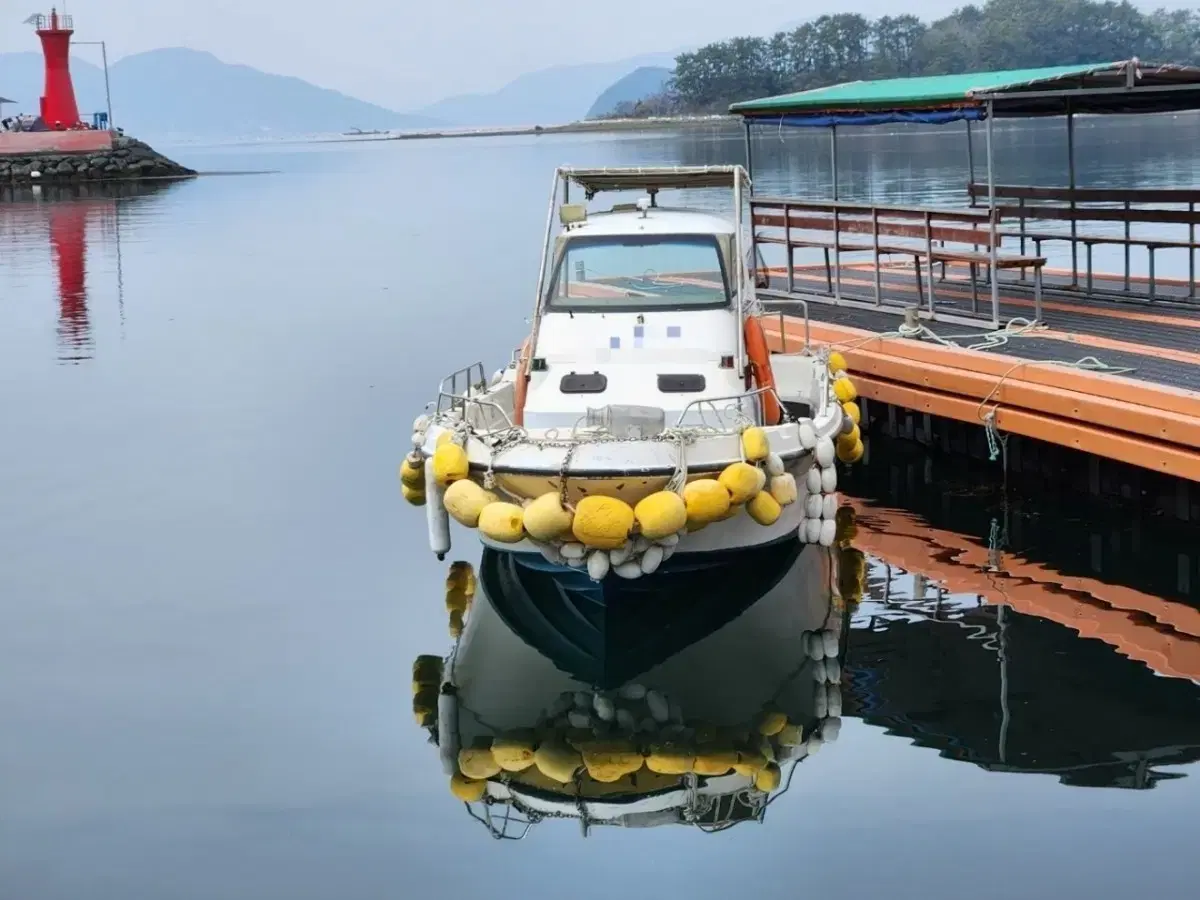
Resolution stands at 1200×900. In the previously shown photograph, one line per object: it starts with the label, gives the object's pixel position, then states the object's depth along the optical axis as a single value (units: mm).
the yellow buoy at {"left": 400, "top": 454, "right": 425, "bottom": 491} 11445
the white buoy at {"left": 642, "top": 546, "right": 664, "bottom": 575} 9555
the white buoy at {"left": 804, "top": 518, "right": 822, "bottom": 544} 11039
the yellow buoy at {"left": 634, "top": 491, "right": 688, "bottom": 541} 9320
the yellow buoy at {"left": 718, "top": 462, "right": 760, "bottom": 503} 9664
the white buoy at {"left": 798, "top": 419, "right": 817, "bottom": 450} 10633
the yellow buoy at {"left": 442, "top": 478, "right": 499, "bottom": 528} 9812
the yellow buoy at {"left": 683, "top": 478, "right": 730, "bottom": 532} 9500
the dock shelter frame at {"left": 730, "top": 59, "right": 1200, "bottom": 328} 14234
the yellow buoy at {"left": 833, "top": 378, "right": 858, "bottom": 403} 13297
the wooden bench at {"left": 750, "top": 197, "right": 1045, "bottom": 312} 14602
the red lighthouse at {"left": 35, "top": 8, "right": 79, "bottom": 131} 74062
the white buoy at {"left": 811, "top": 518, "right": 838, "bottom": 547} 11047
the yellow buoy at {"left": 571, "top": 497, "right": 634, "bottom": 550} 9289
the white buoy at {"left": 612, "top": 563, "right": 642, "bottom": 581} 9531
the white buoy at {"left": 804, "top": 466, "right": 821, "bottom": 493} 10898
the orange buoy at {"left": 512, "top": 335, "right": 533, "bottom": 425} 11297
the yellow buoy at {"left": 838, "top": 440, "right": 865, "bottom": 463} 13060
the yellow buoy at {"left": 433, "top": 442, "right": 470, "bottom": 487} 10008
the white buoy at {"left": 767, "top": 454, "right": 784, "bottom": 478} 10125
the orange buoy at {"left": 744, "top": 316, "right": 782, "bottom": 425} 11555
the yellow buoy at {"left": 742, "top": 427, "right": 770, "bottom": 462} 9875
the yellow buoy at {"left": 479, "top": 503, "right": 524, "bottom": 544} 9539
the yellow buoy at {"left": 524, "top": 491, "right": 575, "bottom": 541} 9352
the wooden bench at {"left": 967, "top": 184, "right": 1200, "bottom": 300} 15336
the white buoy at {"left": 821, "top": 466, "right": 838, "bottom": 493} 11008
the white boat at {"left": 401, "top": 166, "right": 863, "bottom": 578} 9539
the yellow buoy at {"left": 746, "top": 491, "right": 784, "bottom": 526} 9844
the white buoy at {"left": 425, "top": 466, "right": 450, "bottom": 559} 10594
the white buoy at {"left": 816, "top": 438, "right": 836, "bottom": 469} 10846
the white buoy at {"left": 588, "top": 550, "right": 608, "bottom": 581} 9438
